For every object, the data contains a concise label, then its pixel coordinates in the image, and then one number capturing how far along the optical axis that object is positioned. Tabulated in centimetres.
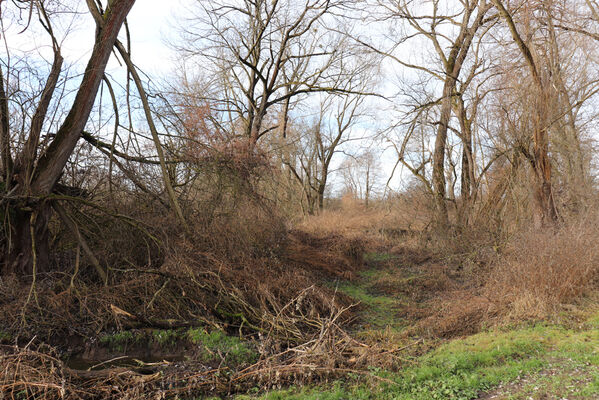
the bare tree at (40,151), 804
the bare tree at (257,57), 1706
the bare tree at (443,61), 1454
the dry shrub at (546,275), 755
